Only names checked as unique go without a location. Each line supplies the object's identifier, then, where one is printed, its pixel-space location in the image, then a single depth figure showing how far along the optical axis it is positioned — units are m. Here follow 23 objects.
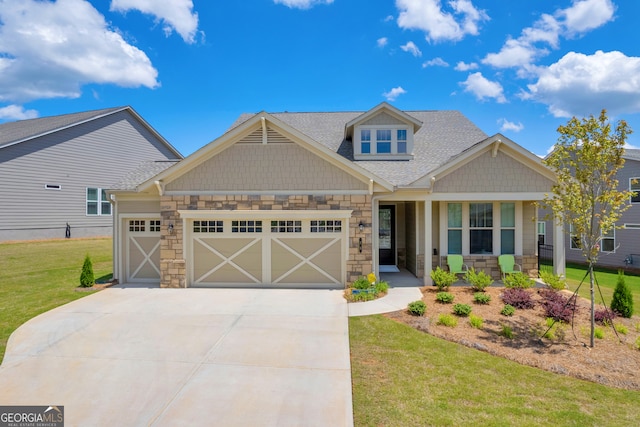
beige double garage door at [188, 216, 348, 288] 10.64
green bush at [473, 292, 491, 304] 8.57
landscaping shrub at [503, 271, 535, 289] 9.51
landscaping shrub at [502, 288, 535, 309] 8.32
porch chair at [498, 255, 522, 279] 11.03
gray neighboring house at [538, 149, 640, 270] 17.52
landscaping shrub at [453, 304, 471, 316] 7.70
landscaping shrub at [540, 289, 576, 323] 7.45
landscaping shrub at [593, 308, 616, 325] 7.36
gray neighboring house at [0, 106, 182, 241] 20.06
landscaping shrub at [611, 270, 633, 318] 7.84
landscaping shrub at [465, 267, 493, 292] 9.41
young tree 6.26
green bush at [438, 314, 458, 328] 7.08
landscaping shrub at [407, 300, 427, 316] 7.76
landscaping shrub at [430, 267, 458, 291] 9.77
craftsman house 10.47
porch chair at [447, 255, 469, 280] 11.01
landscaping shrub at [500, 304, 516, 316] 7.77
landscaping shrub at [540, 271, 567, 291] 9.61
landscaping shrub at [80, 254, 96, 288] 10.72
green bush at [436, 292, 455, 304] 8.64
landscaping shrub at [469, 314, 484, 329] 7.04
